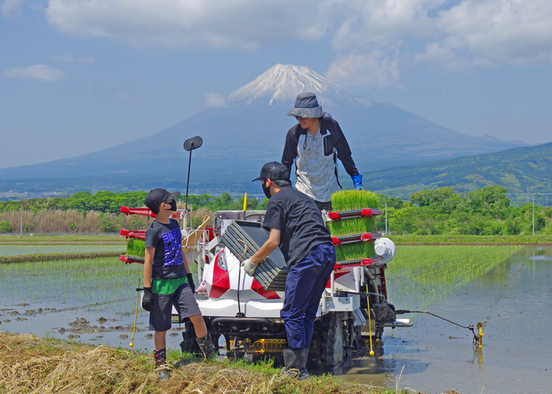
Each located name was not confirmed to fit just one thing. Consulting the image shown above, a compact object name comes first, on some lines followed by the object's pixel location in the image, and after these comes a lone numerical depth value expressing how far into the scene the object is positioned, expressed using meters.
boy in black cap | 4.84
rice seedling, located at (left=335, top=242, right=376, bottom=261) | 6.11
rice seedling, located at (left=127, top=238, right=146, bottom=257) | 6.51
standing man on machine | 6.59
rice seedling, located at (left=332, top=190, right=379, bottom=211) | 6.11
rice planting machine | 5.24
